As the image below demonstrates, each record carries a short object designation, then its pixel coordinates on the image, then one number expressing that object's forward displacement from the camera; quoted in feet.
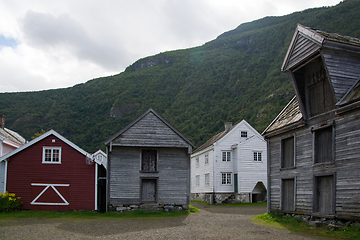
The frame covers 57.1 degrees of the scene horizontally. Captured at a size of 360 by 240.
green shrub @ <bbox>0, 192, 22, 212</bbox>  79.25
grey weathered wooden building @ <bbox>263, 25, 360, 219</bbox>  49.03
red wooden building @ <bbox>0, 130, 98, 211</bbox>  83.51
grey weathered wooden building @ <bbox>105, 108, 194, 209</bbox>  85.97
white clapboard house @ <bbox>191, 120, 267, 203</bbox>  130.52
